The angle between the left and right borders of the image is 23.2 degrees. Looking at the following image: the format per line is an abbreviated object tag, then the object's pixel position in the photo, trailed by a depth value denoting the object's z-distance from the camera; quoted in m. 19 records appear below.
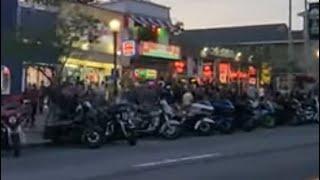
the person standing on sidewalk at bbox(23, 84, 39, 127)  23.28
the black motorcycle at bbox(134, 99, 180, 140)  21.23
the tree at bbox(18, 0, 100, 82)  23.12
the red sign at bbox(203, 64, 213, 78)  50.17
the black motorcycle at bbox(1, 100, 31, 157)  14.91
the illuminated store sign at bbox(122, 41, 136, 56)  38.38
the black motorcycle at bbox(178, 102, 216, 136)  22.80
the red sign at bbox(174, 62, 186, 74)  46.76
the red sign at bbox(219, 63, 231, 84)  51.60
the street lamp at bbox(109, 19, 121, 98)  26.88
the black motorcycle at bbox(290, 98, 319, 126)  29.52
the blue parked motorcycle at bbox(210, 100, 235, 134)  23.67
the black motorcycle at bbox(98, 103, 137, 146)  18.72
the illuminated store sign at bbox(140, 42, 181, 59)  41.26
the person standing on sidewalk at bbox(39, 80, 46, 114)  25.20
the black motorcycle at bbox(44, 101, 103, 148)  18.17
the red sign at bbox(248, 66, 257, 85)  49.71
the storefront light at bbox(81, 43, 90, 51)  26.80
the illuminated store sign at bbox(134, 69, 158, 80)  41.28
